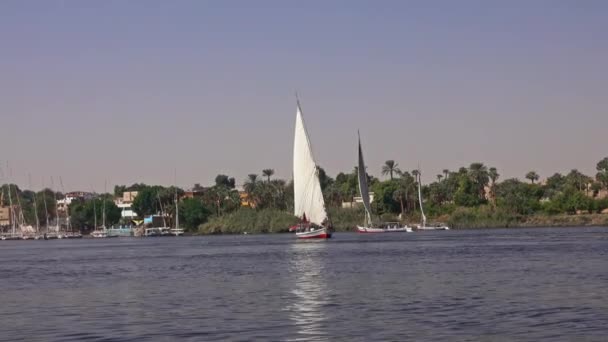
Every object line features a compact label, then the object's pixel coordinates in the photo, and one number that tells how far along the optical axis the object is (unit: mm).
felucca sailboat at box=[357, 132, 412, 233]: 143625
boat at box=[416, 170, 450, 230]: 178500
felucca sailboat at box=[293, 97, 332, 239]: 114875
